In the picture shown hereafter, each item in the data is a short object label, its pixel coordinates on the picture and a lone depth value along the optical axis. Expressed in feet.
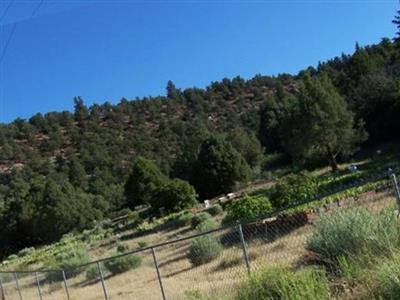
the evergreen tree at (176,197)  159.63
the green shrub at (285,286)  20.76
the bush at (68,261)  73.17
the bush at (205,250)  55.72
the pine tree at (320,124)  150.41
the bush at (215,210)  115.14
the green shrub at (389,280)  17.99
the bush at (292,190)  72.30
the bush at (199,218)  102.17
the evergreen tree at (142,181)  215.10
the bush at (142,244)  97.21
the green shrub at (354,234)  24.27
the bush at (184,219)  116.06
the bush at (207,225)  85.20
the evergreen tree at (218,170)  201.57
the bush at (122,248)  98.02
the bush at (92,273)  71.31
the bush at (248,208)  70.28
